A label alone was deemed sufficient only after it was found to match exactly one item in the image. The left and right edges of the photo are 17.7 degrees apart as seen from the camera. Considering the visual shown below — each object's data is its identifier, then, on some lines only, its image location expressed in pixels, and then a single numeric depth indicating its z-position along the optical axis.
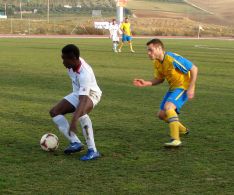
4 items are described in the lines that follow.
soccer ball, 10.27
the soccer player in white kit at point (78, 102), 9.12
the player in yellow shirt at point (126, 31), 45.16
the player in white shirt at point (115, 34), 44.65
